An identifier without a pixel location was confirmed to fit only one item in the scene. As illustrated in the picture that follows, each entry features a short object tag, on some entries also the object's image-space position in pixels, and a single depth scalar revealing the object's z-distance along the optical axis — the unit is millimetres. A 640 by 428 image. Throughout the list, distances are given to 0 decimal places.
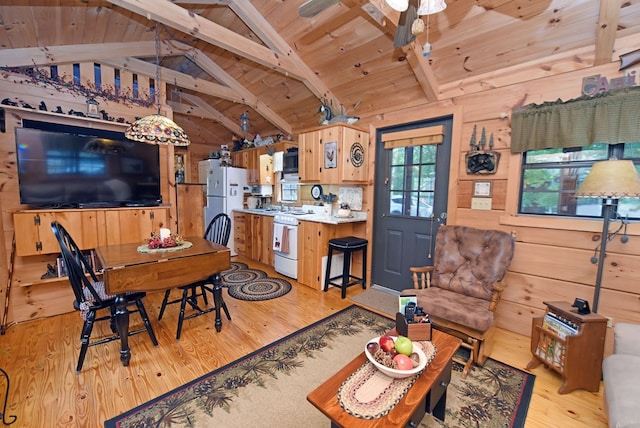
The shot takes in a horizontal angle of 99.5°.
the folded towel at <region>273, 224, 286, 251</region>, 3866
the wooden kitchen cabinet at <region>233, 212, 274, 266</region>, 4430
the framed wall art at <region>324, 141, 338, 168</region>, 3398
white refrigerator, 5012
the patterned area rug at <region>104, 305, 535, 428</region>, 1544
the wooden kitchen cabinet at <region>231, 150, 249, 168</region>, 5355
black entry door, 3021
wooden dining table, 1927
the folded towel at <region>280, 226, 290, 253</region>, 3820
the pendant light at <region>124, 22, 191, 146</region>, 2115
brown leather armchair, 2006
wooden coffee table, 1019
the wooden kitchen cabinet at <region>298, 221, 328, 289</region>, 3467
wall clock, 4184
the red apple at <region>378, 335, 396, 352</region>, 1356
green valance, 1906
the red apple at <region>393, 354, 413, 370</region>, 1239
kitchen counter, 3391
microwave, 4285
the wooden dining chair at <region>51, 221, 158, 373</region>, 1841
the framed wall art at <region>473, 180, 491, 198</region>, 2633
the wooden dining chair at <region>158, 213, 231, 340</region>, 2339
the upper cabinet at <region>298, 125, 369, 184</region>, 3367
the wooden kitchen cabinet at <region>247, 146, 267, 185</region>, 5023
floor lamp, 1631
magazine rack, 1723
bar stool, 3277
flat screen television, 2521
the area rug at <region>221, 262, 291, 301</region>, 3303
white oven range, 3768
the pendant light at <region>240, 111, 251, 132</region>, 4646
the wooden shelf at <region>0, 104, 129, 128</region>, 2506
